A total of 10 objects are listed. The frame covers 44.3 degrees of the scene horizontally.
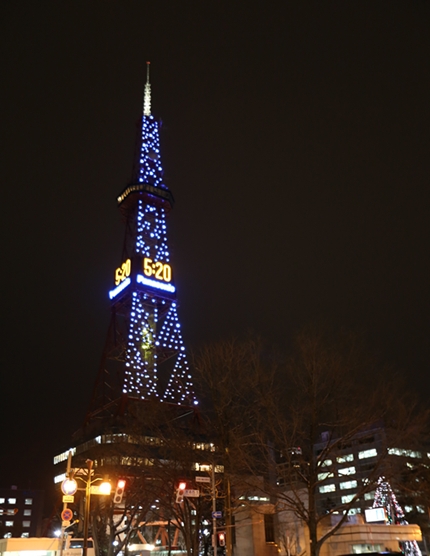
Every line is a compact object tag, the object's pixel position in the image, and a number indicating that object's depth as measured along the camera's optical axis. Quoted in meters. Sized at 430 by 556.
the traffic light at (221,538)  21.33
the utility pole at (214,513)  21.27
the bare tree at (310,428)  22.53
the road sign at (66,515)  18.47
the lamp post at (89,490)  19.95
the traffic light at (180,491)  21.67
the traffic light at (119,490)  20.30
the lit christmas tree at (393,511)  37.53
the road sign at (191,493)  21.38
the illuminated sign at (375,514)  46.83
